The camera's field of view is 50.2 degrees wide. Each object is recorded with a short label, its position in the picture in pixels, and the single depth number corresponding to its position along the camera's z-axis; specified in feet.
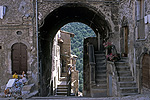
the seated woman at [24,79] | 29.73
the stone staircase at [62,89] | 56.24
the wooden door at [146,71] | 22.58
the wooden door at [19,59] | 33.35
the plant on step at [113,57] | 30.29
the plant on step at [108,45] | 33.19
